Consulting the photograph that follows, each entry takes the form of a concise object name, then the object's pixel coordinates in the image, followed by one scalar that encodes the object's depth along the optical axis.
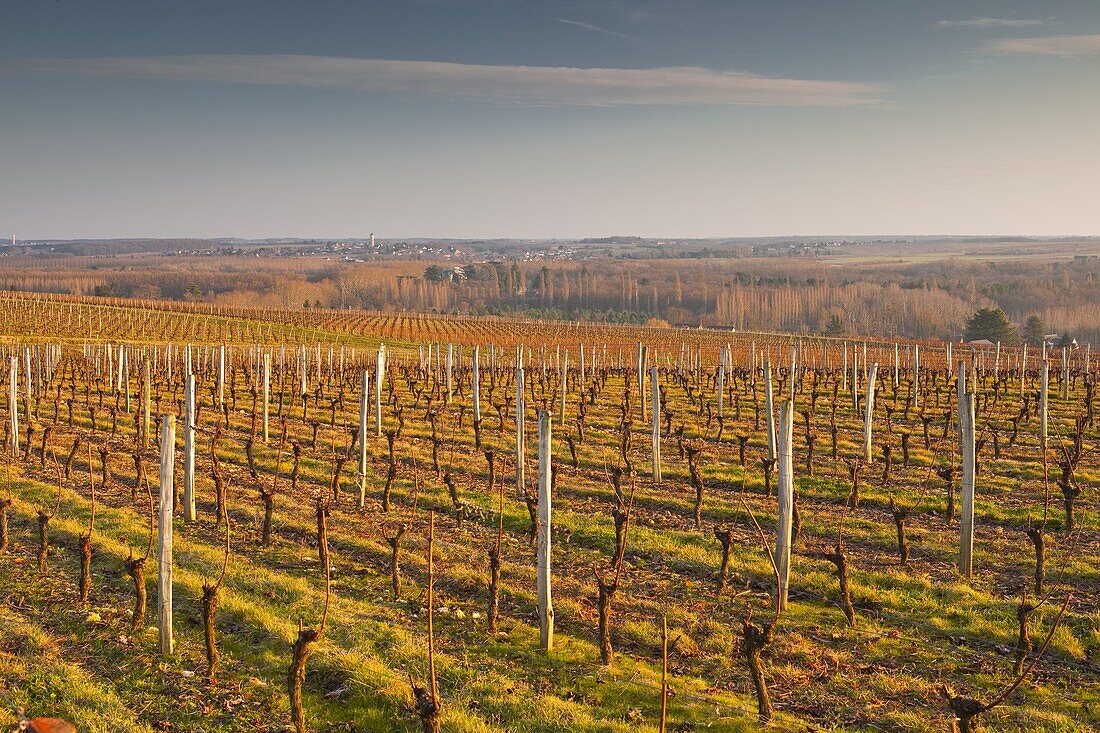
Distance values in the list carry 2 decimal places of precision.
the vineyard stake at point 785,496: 9.80
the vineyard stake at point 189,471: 12.49
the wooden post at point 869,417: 18.09
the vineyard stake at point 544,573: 8.49
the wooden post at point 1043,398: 18.70
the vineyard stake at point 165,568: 8.09
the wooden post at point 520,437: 14.21
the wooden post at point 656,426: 16.49
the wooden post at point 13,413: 17.47
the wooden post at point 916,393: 27.47
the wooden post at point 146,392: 13.90
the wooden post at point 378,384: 17.14
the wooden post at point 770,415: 17.31
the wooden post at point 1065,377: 29.64
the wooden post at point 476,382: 21.88
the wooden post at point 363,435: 14.32
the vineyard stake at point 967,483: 10.65
